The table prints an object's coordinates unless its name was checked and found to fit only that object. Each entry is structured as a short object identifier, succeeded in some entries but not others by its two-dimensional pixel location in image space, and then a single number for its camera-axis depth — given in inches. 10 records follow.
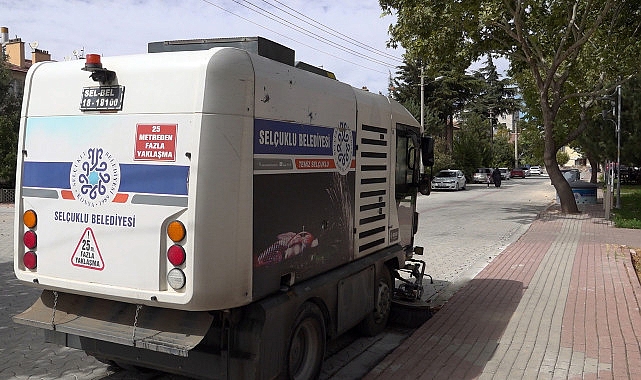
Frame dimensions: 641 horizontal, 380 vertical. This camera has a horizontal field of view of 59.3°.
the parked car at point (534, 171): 3225.9
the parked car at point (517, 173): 2728.8
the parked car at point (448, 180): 1491.1
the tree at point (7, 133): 911.0
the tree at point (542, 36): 735.7
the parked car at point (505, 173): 2390.5
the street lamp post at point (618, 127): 890.9
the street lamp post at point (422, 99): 1507.1
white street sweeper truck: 146.6
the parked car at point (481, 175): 1983.3
